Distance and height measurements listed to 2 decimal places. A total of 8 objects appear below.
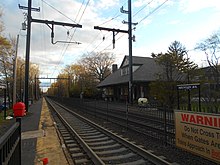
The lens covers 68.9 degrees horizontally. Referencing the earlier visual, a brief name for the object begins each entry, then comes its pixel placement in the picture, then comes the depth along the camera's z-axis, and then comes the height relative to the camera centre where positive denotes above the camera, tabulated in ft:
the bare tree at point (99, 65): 166.21 +26.68
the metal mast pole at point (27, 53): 51.03 +12.49
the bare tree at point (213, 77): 49.32 +5.05
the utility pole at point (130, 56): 56.46 +12.15
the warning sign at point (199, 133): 13.57 -4.13
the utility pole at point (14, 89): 46.69 +0.62
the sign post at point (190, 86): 28.58 +0.61
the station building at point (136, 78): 78.80 +6.61
